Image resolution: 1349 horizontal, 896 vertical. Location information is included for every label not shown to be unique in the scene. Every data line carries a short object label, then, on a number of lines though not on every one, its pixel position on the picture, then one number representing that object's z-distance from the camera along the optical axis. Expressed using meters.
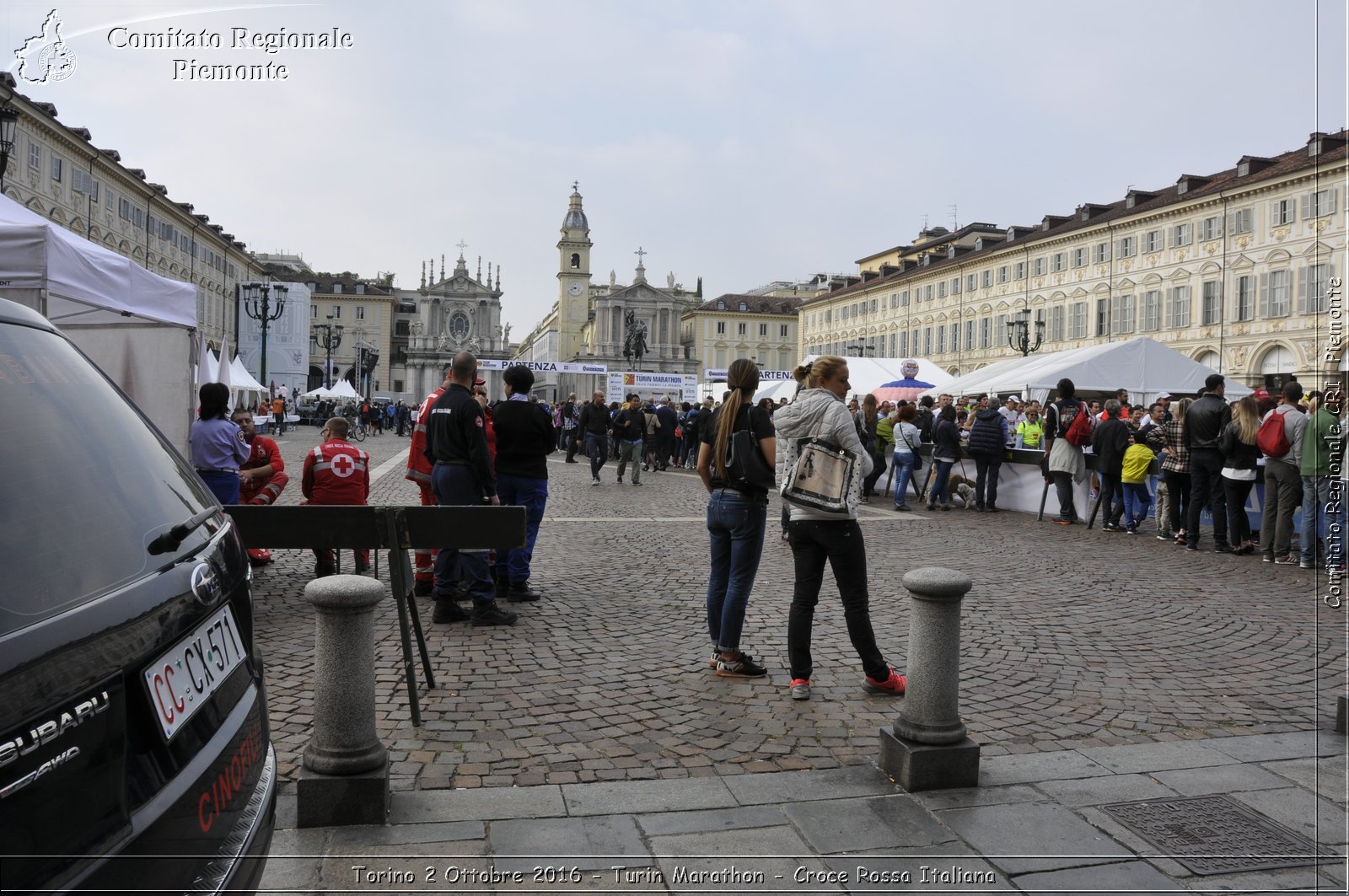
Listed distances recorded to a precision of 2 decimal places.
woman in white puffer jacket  4.87
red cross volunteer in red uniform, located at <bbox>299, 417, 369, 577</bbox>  7.90
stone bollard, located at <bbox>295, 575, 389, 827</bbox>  3.29
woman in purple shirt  7.49
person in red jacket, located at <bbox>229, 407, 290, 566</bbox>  8.45
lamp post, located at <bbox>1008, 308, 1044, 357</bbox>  33.53
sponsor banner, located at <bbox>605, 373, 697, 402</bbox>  37.47
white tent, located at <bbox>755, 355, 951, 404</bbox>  26.38
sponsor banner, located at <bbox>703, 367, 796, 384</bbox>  34.53
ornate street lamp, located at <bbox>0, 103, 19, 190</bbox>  11.08
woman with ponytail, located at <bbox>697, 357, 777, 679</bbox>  5.24
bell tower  123.62
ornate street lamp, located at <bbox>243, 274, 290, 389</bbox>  35.94
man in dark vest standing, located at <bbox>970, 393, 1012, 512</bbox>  15.00
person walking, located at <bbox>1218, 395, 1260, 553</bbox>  10.30
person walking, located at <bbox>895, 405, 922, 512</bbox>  15.40
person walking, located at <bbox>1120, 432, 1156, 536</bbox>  12.37
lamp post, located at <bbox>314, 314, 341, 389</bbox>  46.78
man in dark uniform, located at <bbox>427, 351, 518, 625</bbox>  6.48
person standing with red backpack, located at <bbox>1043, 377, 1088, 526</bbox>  13.52
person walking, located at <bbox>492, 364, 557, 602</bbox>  7.23
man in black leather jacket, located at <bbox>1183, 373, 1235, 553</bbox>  10.78
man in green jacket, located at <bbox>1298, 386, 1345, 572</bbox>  9.16
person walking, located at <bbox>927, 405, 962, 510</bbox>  14.96
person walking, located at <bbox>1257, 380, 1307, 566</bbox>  9.73
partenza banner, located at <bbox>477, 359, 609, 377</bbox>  41.12
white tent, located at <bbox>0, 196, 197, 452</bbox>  6.18
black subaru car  1.36
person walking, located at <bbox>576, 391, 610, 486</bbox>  19.80
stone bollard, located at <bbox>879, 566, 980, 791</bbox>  3.73
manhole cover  3.15
